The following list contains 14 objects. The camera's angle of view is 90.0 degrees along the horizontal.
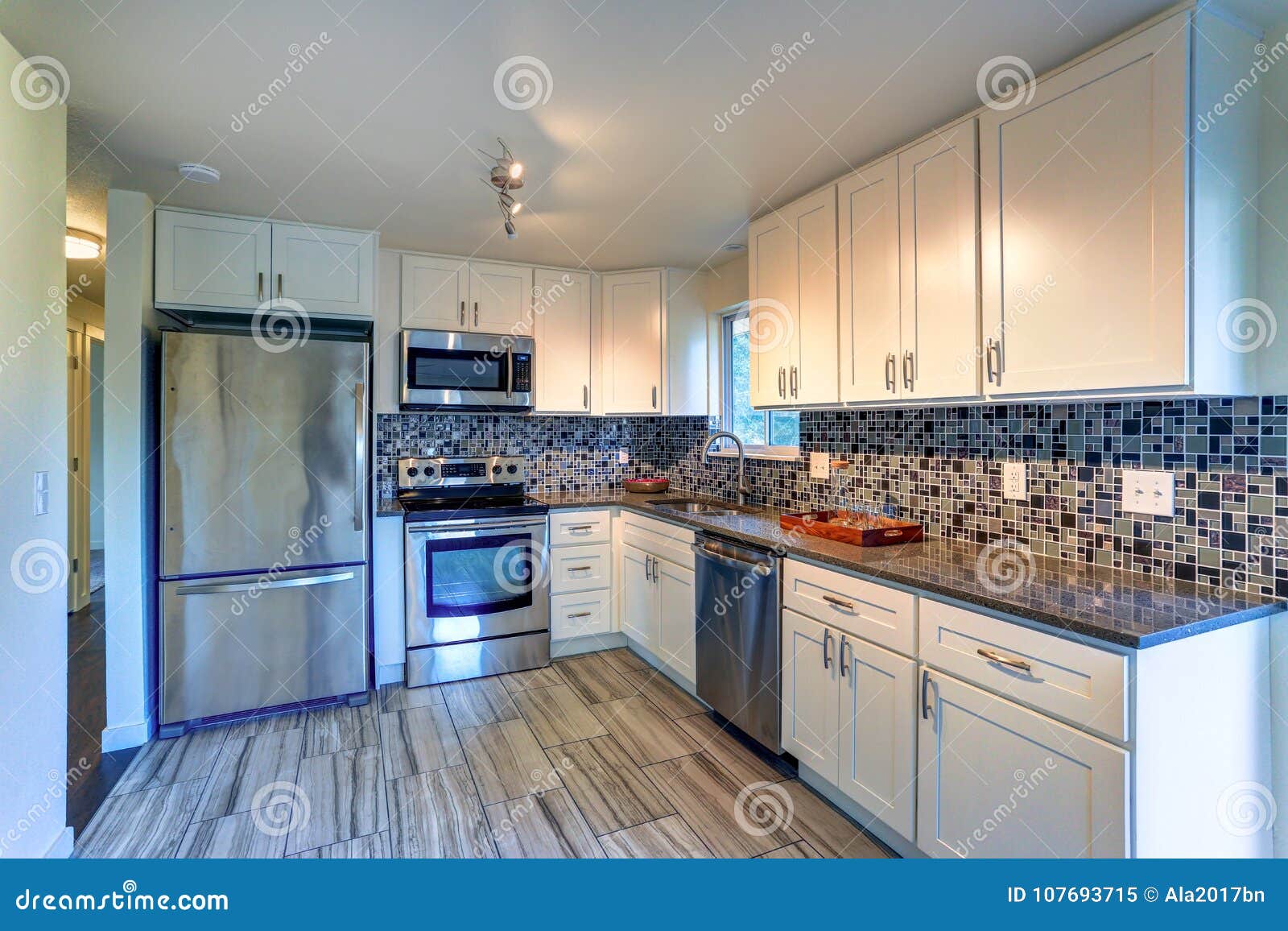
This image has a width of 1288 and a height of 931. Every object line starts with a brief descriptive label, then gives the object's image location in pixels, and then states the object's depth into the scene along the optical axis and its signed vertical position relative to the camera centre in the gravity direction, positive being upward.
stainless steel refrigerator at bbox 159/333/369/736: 2.86 -0.28
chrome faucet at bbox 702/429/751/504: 3.59 -0.07
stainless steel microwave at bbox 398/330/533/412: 3.56 +0.52
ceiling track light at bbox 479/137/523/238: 2.26 +1.02
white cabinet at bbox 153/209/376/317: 2.90 +0.95
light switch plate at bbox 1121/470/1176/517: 1.82 -0.09
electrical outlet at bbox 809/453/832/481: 3.08 -0.01
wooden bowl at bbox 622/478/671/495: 4.23 -0.15
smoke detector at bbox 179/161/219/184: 2.45 +1.14
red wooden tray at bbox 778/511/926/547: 2.39 -0.26
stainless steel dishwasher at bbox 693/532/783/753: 2.51 -0.72
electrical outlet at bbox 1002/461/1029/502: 2.19 -0.07
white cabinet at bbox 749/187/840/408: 2.61 +0.69
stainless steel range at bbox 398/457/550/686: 3.41 -0.64
